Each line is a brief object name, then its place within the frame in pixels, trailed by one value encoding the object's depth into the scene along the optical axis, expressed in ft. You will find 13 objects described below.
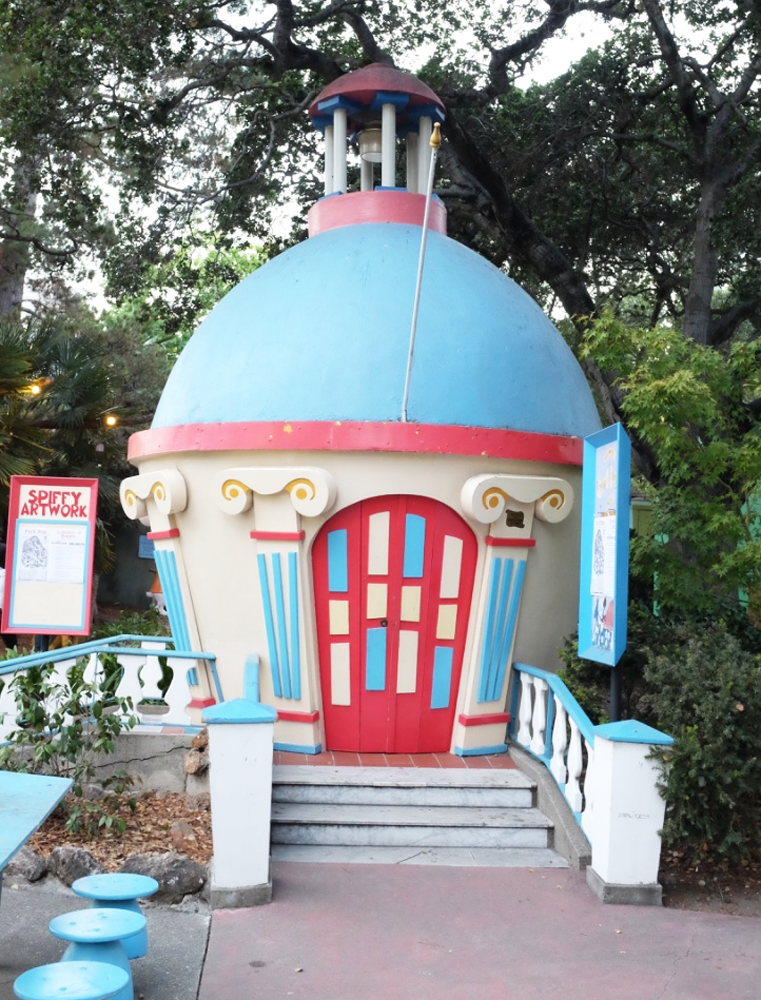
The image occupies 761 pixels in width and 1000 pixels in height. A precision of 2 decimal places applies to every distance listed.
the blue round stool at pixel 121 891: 16.49
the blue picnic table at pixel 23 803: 14.24
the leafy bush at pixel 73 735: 24.85
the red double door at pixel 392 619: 27.45
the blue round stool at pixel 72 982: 13.37
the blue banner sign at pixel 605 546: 22.20
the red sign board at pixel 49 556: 29.37
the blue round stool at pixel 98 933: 15.08
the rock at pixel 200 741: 27.32
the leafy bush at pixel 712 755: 20.76
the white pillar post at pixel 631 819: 20.84
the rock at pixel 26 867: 21.52
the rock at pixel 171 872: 20.86
